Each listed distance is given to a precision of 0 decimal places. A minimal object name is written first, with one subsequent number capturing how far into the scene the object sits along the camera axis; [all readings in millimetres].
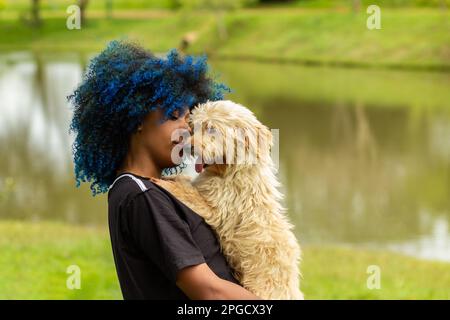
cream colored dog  4887
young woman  4047
